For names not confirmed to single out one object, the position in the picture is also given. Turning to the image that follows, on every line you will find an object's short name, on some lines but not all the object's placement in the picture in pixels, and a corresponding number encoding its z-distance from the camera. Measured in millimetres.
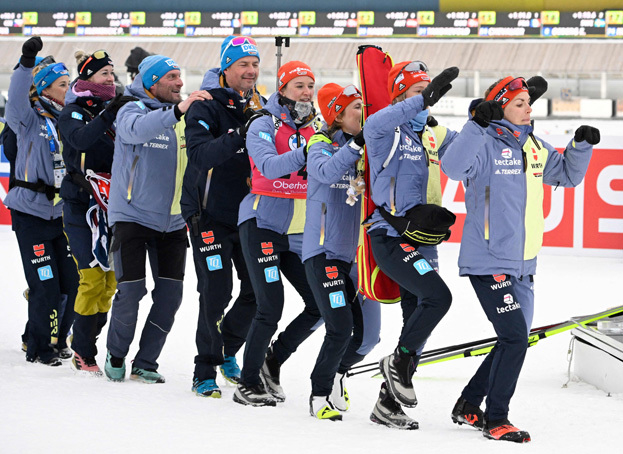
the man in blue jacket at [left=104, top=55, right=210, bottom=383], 11883
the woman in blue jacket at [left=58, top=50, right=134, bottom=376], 12437
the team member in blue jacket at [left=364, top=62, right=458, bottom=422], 9437
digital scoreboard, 45812
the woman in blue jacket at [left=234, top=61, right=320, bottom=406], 10641
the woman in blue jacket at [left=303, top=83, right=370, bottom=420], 10031
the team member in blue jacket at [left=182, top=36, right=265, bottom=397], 11187
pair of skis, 11859
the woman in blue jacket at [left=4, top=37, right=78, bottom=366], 13156
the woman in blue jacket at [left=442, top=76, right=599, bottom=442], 9211
